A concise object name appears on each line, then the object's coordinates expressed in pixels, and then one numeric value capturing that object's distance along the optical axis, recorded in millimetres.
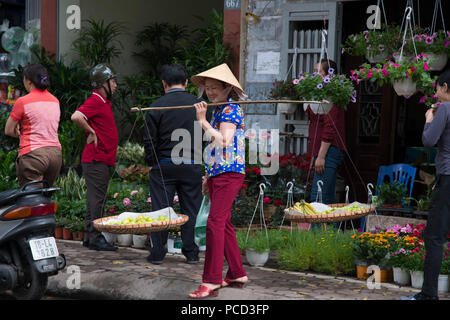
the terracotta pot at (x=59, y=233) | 8695
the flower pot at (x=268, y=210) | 8641
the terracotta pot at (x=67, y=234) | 8609
